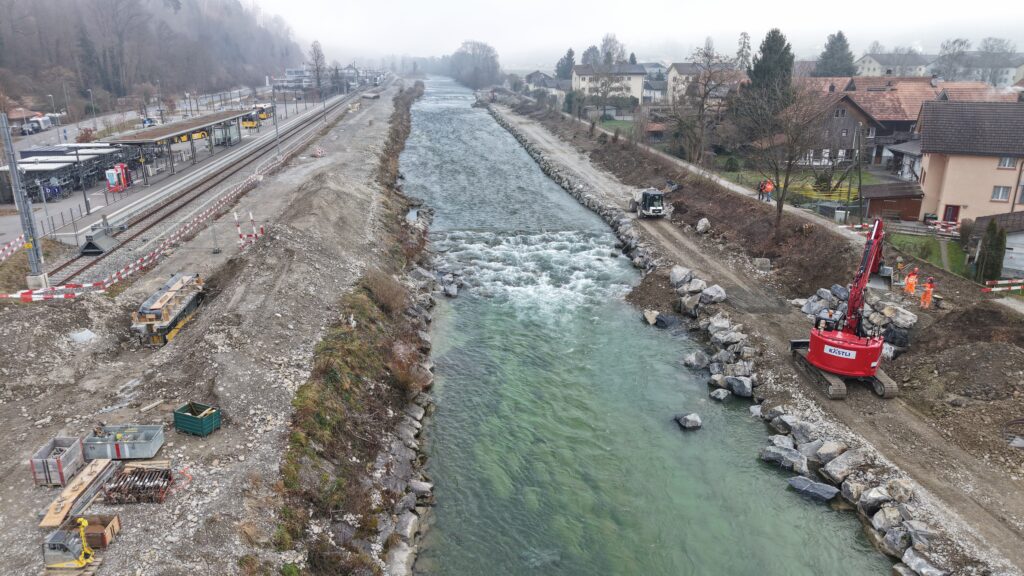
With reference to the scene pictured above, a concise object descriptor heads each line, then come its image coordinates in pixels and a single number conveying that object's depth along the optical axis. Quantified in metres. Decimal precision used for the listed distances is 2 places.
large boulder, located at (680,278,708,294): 29.52
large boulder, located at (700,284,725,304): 28.36
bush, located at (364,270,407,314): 26.12
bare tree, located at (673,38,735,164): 55.81
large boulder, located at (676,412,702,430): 20.50
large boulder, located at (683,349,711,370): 24.41
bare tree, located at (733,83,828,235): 34.31
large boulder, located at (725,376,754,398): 22.30
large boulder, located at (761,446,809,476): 18.22
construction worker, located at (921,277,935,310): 24.19
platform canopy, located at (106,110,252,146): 43.78
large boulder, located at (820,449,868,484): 17.48
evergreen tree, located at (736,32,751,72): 79.35
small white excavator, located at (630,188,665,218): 42.47
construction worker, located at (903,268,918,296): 25.23
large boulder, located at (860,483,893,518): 16.19
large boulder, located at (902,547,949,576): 14.02
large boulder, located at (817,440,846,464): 18.16
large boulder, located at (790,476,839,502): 17.11
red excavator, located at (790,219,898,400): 20.52
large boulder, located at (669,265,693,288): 30.89
